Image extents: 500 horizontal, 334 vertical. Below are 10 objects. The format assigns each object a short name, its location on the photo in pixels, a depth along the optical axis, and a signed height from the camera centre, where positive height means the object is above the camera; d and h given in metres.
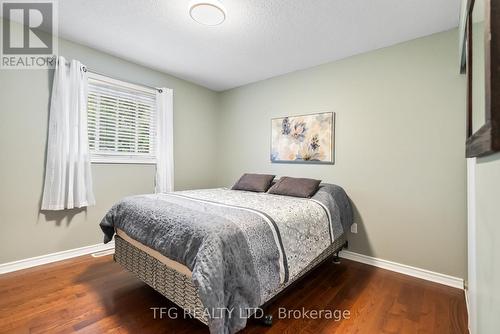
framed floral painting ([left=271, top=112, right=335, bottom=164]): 3.02 +0.39
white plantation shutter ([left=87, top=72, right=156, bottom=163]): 2.89 +0.60
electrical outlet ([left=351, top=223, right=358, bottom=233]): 2.80 -0.73
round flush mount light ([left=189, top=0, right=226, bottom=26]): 1.94 +1.33
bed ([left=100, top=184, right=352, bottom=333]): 1.31 -0.54
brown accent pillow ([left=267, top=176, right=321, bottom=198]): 2.64 -0.24
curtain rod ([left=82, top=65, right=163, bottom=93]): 2.70 +1.13
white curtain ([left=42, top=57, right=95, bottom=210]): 2.50 +0.25
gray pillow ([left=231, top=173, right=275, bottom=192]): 3.13 -0.22
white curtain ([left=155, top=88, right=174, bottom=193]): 3.40 +0.35
